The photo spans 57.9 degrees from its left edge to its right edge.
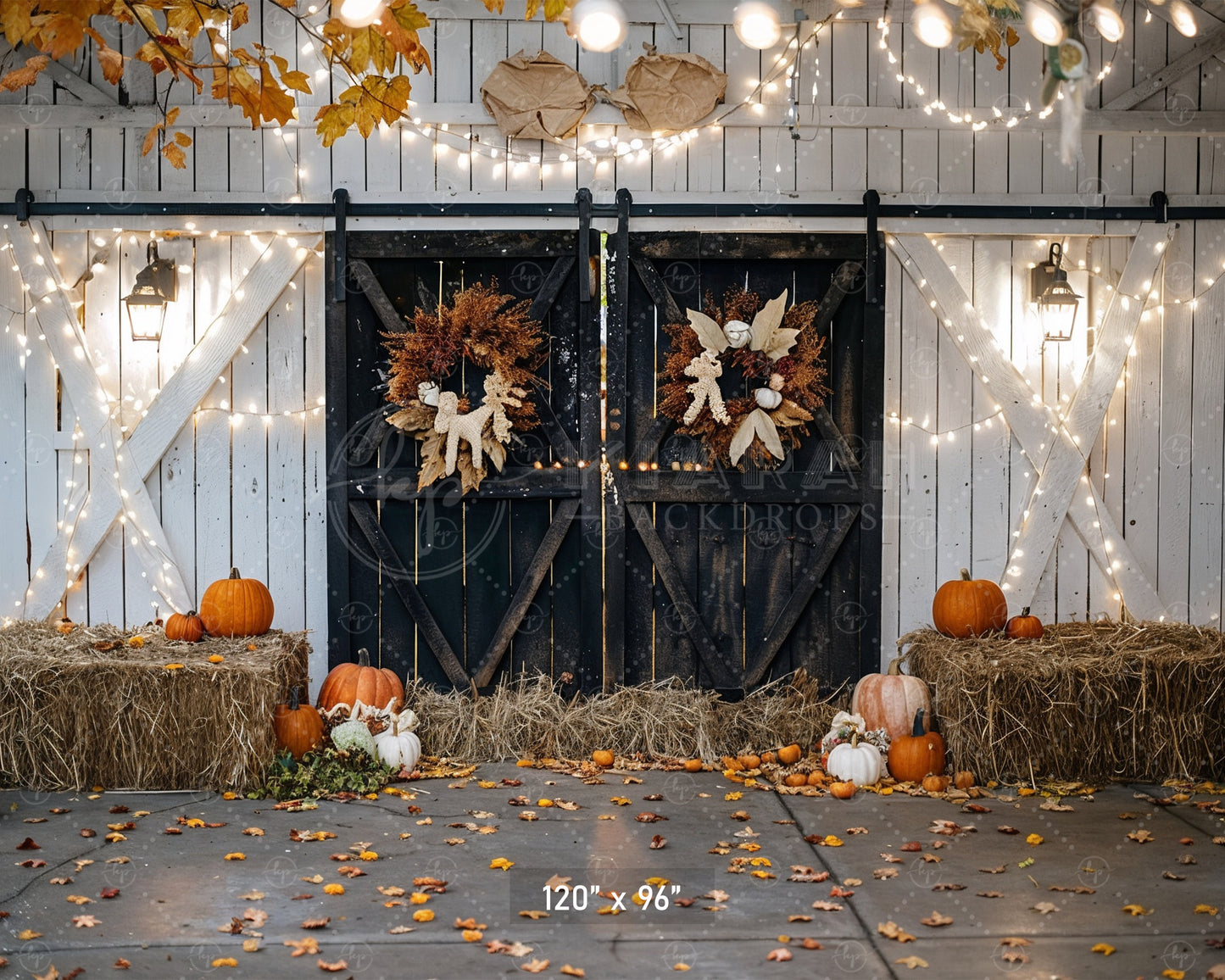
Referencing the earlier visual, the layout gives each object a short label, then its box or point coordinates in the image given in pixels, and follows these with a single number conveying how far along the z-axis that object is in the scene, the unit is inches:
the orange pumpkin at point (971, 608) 217.3
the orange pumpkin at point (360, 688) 218.1
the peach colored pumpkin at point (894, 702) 212.7
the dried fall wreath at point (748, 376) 229.8
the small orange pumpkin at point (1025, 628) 214.2
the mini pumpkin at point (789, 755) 210.1
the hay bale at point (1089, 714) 197.6
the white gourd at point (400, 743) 206.7
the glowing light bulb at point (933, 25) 182.2
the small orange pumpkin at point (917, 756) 200.4
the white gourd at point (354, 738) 203.7
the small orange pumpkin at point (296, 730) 203.0
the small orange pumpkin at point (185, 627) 209.6
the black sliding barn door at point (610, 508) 233.5
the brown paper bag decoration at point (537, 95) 227.6
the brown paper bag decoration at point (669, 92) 227.0
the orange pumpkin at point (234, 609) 211.9
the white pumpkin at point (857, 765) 200.5
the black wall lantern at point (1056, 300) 226.8
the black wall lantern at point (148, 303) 224.2
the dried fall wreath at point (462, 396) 228.5
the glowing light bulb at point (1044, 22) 141.3
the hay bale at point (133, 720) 191.5
